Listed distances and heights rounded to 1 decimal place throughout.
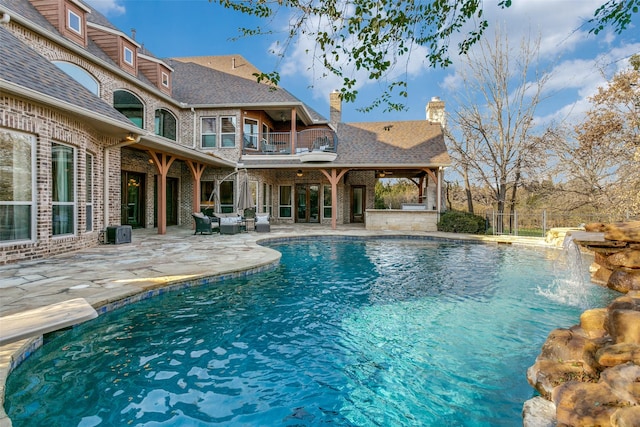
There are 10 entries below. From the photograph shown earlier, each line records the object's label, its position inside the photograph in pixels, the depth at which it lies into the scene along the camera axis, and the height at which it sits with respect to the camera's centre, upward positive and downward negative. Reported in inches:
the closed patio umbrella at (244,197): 508.4 +14.4
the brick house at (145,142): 241.4 +76.5
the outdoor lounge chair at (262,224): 503.4 -26.4
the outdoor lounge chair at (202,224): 452.4 -24.5
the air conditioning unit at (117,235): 341.4 -30.5
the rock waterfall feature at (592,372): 77.0 -44.8
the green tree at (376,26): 141.2 +80.3
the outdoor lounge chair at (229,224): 467.8 -25.1
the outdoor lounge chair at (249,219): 520.1 -19.7
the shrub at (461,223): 541.0 -23.5
